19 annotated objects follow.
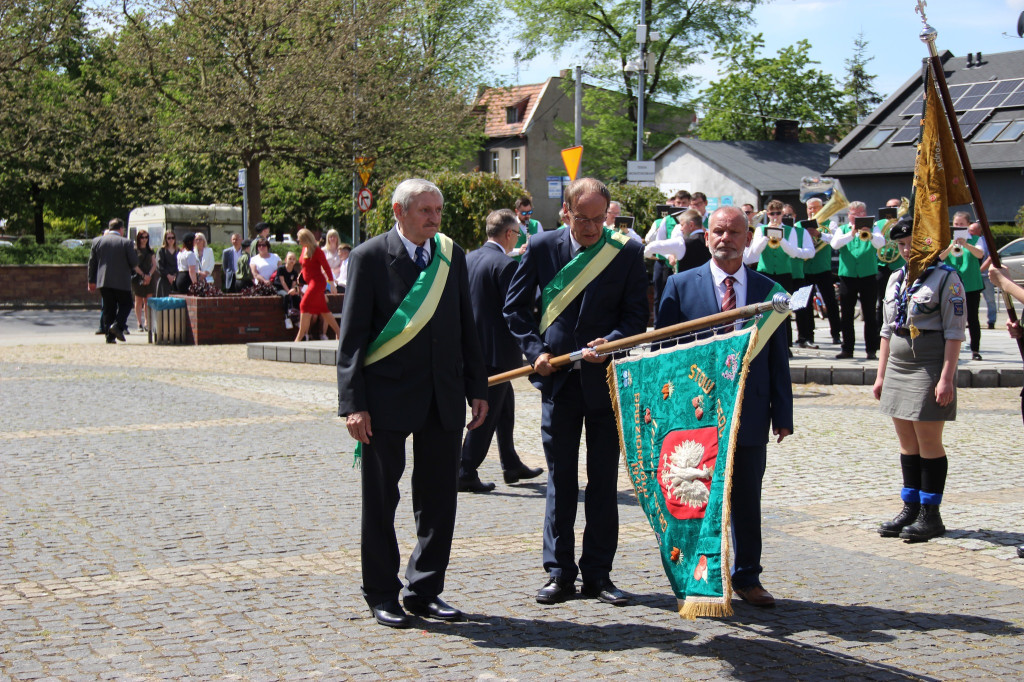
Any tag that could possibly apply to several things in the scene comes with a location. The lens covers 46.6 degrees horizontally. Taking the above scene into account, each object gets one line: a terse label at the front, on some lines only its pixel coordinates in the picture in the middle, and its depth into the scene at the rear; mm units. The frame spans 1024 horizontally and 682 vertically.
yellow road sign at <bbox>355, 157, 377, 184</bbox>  27991
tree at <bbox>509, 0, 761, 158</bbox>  53969
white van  39656
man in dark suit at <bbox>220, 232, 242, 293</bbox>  22719
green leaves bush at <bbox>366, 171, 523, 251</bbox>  26047
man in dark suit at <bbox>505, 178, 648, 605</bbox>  5453
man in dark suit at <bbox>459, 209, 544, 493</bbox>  8156
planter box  19578
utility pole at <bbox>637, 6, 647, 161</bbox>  30688
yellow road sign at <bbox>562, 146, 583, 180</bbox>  18664
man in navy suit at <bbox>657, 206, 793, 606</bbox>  5320
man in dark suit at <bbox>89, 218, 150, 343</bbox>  19672
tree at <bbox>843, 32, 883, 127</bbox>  86250
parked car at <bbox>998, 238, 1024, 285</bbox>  26891
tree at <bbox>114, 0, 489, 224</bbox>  28281
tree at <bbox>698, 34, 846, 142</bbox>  63000
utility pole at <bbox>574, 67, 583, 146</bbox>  42462
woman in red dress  17500
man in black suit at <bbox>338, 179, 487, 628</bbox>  5125
